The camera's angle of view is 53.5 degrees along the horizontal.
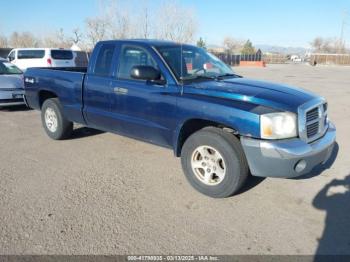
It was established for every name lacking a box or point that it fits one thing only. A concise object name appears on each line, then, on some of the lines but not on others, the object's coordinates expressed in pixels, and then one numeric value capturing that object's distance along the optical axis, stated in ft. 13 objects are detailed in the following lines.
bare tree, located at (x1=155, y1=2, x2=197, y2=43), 96.82
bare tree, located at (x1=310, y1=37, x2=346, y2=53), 380.29
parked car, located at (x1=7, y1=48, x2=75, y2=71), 59.88
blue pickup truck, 12.41
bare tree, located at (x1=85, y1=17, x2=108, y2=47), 106.83
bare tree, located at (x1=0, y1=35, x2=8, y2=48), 237.04
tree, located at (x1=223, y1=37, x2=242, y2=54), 357.73
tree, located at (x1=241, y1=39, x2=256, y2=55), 303.23
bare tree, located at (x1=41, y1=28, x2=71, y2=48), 199.41
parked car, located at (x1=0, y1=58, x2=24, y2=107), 30.96
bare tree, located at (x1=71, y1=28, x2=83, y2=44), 159.82
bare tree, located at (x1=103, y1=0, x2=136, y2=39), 104.68
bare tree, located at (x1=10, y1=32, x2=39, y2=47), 223.94
